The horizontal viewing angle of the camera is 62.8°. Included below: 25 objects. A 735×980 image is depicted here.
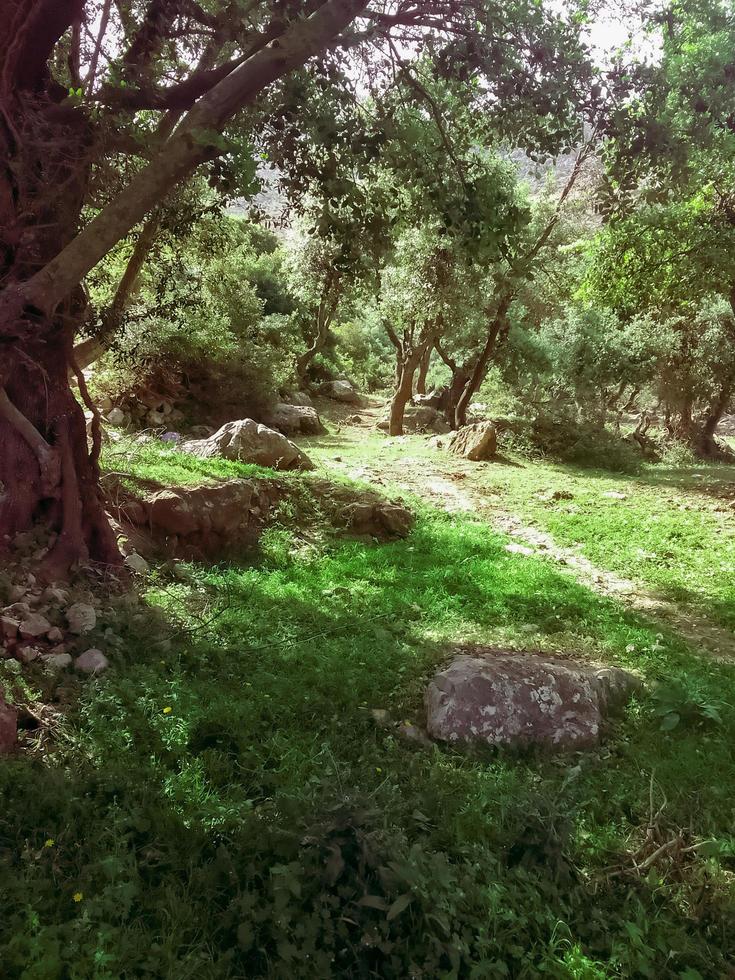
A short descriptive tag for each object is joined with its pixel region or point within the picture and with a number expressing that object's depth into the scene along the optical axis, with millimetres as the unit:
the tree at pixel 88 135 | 4773
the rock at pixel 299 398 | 25536
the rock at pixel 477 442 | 15570
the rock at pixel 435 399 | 27562
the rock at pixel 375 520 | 9047
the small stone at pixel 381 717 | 4430
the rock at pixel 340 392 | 31266
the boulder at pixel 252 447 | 11039
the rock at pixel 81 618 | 4891
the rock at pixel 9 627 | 4465
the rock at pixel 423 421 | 23072
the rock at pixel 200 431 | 17609
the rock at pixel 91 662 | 4496
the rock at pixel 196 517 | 7199
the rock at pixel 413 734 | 4297
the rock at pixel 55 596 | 5082
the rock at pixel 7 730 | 3550
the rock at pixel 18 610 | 4670
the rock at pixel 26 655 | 4383
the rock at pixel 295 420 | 20062
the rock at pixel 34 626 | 4559
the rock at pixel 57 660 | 4398
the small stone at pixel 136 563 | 6156
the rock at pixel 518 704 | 4324
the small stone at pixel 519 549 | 8660
